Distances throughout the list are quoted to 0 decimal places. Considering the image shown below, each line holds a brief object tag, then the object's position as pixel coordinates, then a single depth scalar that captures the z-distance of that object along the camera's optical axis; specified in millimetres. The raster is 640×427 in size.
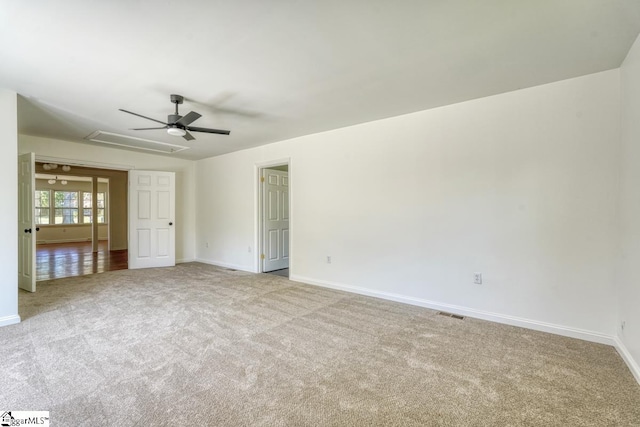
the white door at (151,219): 6094
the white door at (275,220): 5785
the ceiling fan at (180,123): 3110
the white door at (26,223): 4086
